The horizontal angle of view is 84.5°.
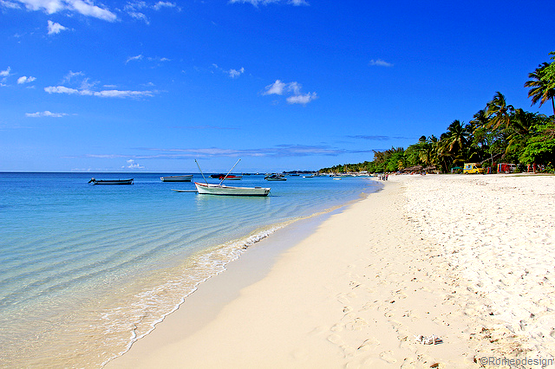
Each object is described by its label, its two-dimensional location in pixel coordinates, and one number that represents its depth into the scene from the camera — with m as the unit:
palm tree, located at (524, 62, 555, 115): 34.56
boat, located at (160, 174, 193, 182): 91.86
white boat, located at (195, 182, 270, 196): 29.85
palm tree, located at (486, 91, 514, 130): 46.33
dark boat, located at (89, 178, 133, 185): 62.12
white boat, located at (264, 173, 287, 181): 114.03
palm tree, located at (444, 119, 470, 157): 65.56
